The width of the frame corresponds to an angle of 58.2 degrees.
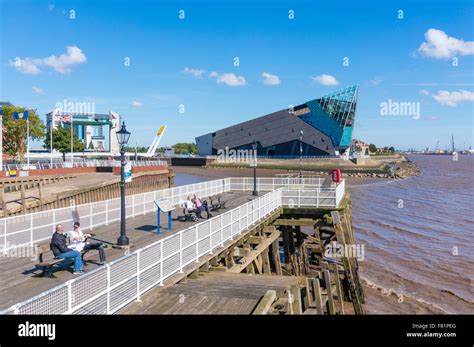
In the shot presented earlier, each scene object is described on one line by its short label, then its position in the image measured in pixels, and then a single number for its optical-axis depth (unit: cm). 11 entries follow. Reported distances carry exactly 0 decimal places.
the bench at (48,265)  878
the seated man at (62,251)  917
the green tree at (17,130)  5360
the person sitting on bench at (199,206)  1689
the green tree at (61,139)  7350
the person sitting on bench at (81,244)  969
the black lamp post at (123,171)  1168
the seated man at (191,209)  1661
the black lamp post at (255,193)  2559
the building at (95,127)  11296
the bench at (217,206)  1967
